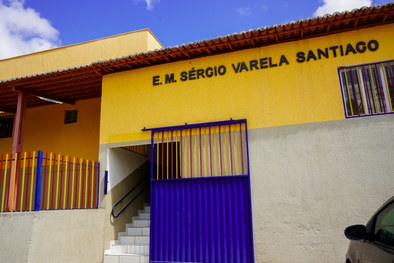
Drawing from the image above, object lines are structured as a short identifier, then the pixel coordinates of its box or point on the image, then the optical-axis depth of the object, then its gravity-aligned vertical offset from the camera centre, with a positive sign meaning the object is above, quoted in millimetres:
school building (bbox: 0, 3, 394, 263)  6402 +1278
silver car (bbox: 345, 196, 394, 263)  2725 -251
